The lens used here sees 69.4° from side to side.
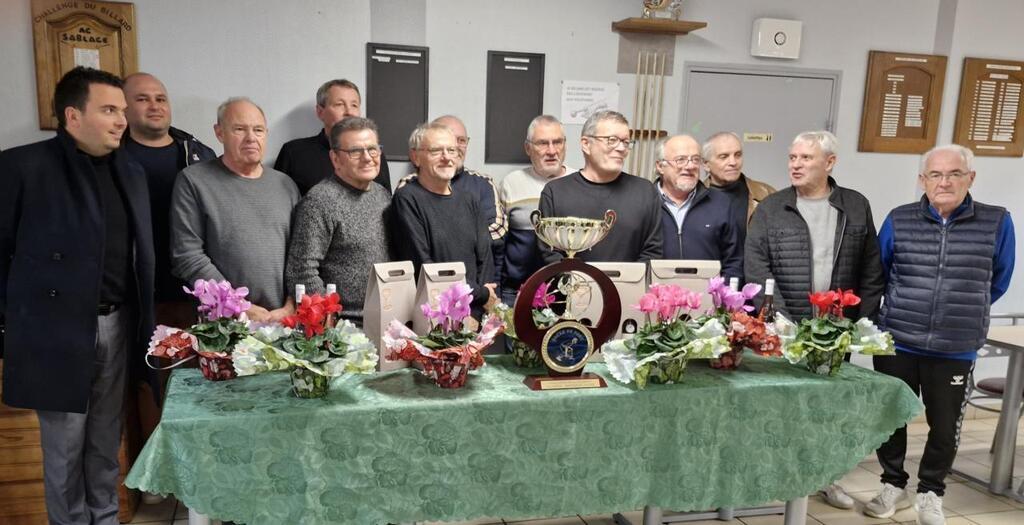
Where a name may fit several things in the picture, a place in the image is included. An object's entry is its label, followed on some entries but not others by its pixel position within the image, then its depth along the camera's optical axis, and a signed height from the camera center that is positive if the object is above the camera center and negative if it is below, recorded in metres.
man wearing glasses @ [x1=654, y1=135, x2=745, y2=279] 3.10 -0.32
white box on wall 4.24 +0.60
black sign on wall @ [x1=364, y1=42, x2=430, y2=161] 3.81 +0.18
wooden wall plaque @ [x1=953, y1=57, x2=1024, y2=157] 4.61 +0.27
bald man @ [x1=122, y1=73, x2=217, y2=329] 2.91 -0.16
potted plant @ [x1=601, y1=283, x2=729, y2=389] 2.10 -0.58
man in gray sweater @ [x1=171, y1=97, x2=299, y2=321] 2.59 -0.35
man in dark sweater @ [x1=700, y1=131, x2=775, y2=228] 3.34 -0.11
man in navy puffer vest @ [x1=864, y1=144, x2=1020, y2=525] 2.86 -0.53
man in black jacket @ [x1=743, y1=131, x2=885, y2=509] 2.91 -0.37
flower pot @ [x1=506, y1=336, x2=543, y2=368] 2.27 -0.68
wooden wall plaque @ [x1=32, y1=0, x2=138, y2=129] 3.40 +0.34
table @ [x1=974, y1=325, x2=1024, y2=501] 3.31 -1.18
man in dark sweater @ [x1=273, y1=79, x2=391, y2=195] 3.27 -0.11
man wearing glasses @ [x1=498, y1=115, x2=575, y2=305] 3.28 -0.28
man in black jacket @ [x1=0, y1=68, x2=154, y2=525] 2.30 -0.47
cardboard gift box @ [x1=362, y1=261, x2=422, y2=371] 2.12 -0.50
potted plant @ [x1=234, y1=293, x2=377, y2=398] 1.89 -0.58
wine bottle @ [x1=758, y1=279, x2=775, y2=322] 2.43 -0.55
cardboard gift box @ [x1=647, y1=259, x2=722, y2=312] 2.39 -0.43
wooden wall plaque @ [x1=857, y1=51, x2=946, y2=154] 4.50 +0.28
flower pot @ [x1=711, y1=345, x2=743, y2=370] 2.32 -0.68
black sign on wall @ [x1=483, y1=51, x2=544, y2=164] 3.98 +0.17
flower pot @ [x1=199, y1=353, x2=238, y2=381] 2.04 -0.68
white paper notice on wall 4.10 +0.21
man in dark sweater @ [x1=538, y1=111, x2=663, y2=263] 2.84 -0.25
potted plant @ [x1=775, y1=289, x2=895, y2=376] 2.27 -0.59
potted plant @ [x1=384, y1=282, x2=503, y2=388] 2.00 -0.58
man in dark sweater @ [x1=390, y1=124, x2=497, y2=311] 2.57 -0.31
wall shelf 3.99 +0.61
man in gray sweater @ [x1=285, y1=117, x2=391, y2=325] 2.51 -0.36
